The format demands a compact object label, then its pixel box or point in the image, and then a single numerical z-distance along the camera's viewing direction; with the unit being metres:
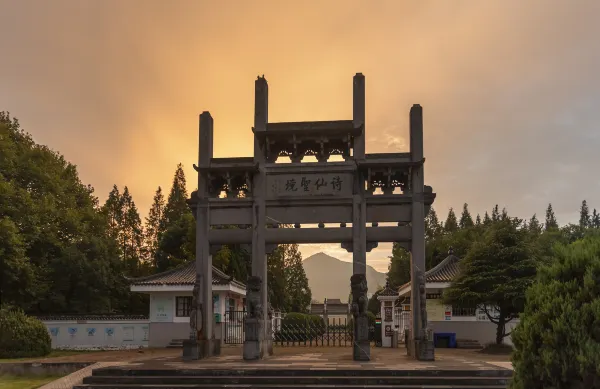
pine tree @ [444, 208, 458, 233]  60.63
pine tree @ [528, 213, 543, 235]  61.22
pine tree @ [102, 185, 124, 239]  45.09
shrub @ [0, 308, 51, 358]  20.59
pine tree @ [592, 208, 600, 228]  62.34
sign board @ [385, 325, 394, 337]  22.07
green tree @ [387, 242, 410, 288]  51.41
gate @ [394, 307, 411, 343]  24.52
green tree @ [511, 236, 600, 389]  5.43
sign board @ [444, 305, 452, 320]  24.77
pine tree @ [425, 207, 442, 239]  55.97
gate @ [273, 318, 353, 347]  24.72
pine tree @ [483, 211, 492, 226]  56.34
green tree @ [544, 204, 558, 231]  70.10
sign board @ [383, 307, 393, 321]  22.84
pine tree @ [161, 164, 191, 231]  45.03
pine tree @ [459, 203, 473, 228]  63.19
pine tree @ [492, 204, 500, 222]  64.34
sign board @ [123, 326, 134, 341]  25.25
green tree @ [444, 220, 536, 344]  19.50
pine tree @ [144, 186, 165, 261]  44.78
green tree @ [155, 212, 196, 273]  37.66
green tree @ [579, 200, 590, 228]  67.14
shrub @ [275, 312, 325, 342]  26.03
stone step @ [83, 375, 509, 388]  11.91
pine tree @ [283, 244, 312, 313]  49.38
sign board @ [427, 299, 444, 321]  24.89
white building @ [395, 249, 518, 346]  24.27
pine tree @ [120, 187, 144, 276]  44.88
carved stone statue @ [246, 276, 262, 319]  15.62
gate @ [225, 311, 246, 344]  24.47
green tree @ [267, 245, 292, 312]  41.53
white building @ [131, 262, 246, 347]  24.75
